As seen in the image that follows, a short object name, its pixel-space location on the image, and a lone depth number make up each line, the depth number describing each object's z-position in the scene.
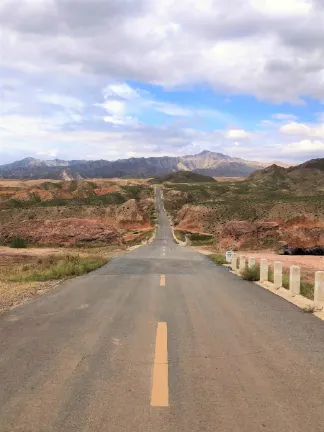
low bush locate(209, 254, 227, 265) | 23.64
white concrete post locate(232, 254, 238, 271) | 19.36
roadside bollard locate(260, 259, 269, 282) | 14.70
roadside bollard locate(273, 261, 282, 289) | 13.10
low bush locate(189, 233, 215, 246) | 54.75
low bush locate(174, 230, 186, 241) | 62.99
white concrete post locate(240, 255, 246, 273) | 17.42
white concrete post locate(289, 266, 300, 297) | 11.57
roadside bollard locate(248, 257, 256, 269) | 16.54
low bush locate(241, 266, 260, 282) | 15.23
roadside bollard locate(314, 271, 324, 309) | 9.98
